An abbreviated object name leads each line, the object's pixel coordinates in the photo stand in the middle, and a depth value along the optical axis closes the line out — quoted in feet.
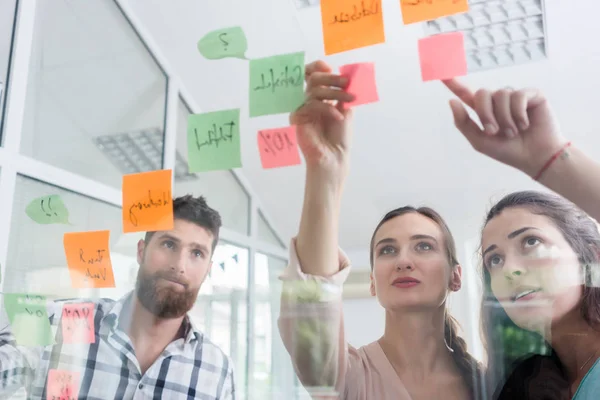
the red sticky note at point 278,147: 2.83
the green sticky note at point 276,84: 2.77
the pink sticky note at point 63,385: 3.18
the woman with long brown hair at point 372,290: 2.33
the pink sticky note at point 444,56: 2.50
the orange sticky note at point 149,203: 3.21
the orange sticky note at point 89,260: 3.37
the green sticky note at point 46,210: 3.75
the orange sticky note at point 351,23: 2.62
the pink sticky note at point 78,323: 3.34
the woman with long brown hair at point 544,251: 2.12
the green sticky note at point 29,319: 3.44
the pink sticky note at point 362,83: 2.68
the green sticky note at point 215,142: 3.03
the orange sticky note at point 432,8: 2.48
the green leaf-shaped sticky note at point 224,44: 3.10
